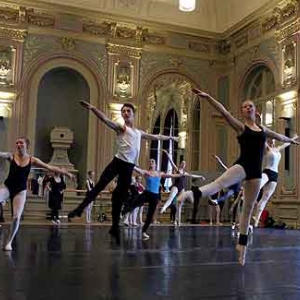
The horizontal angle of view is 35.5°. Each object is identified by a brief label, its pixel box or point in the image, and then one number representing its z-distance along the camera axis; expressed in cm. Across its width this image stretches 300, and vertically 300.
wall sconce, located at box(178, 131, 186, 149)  1686
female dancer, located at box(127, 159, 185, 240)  727
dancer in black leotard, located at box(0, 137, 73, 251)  499
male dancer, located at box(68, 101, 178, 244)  514
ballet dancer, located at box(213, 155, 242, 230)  802
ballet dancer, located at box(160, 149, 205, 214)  1111
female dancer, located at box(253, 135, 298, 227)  714
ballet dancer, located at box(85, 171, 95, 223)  1193
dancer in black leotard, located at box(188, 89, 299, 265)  398
